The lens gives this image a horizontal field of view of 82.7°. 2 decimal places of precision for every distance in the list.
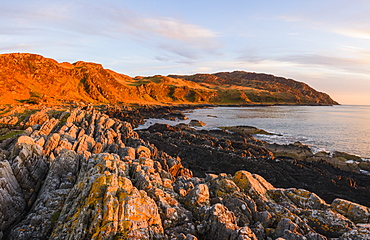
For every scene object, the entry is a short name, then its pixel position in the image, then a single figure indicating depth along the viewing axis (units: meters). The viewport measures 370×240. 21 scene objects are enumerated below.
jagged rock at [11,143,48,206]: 12.94
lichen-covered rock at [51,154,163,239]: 8.02
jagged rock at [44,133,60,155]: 19.43
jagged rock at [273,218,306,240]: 8.68
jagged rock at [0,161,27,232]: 10.35
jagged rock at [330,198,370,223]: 11.20
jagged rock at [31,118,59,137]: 30.58
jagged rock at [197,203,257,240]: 8.27
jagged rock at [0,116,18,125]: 41.21
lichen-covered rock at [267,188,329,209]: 13.05
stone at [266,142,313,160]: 39.19
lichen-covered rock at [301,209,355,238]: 9.81
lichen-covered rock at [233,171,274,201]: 12.93
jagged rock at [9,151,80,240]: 9.39
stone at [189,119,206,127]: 77.00
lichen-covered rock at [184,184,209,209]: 10.98
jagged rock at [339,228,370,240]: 8.31
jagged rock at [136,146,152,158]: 22.34
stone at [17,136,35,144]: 17.05
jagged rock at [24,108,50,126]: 40.56
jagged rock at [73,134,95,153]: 23.19
